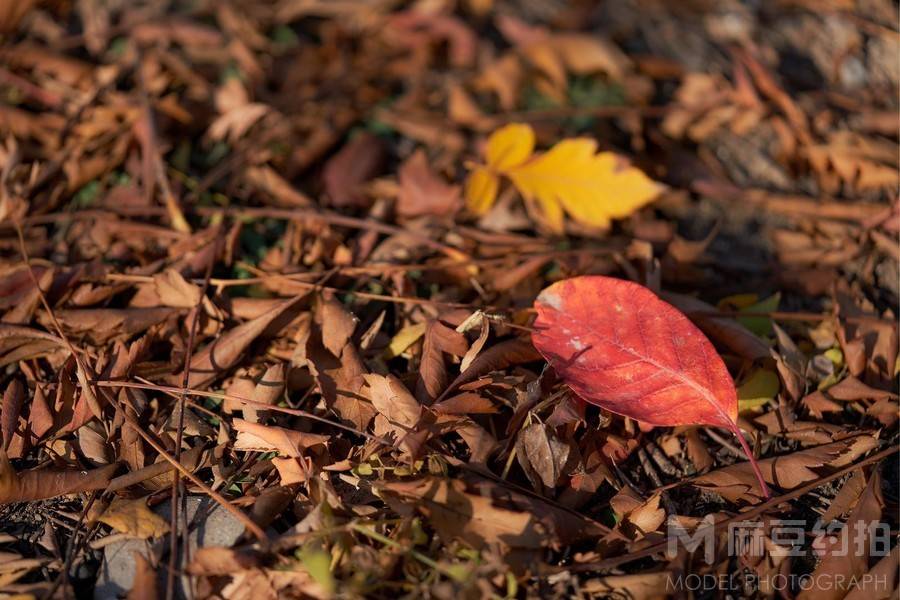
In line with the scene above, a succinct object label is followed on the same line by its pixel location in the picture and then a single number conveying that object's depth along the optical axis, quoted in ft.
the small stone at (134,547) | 1.91
